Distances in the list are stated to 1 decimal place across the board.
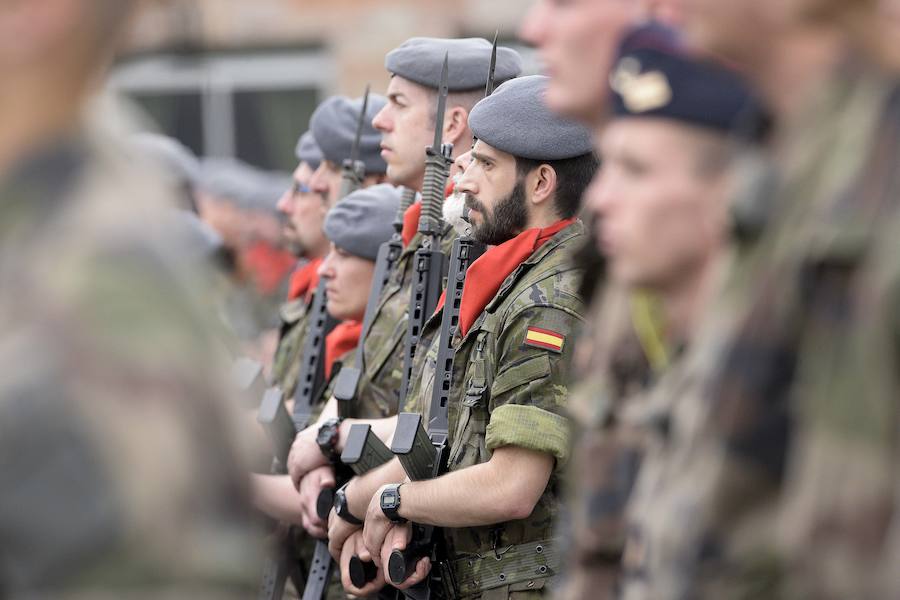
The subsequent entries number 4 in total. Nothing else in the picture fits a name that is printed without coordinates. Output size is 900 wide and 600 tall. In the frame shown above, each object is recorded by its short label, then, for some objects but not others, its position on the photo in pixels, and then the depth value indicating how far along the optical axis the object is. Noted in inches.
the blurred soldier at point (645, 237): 291.9
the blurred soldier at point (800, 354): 221.4
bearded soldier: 333.0
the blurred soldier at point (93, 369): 173.3
